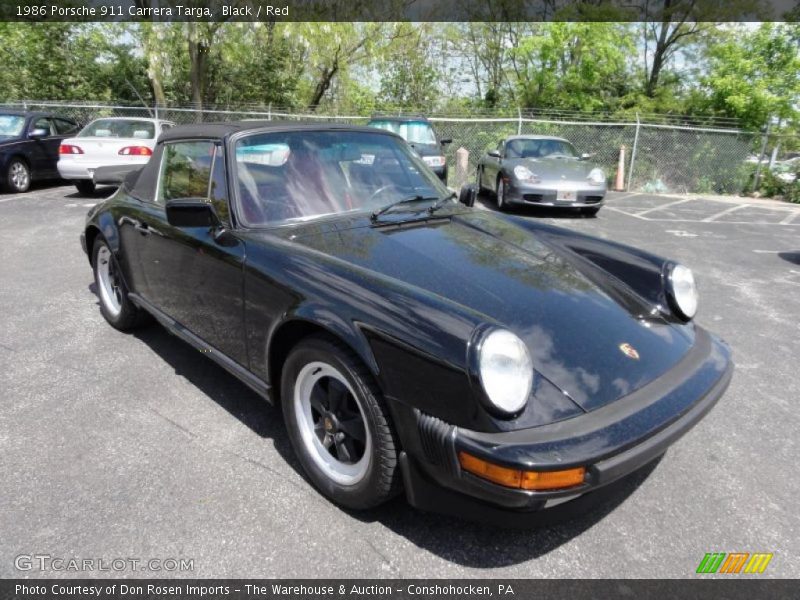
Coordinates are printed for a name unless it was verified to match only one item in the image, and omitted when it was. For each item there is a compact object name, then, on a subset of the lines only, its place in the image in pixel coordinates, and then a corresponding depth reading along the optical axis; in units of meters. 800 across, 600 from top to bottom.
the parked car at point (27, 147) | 9.95
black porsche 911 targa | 1.72
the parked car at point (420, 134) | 10.68
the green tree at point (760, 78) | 13.21
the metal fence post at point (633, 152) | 13.44
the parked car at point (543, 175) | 8.63
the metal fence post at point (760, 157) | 13.14
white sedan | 9.39
